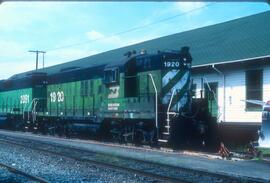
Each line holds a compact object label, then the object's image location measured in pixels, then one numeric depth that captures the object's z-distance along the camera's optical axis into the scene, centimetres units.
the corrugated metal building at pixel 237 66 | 1769
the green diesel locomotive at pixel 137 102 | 1555
